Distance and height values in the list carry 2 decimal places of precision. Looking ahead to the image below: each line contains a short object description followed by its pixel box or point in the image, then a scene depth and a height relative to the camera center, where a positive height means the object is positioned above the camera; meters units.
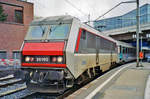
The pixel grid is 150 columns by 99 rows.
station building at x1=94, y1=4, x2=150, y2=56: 30.22 +3.34
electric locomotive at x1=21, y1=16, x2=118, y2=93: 6.41 -0.18
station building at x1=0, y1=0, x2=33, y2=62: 25.36 +3.77
